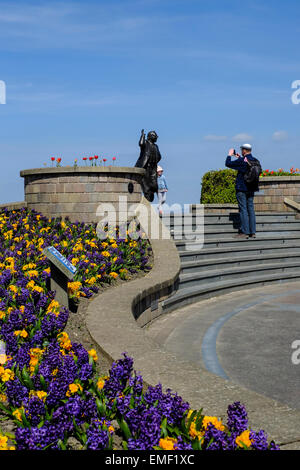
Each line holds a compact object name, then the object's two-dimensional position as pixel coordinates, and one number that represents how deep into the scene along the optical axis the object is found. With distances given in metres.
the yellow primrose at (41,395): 3.56
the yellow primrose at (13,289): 6.08
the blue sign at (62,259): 5.68
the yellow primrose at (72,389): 3.62
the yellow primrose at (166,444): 2.85
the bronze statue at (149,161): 13.34
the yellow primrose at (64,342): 4.62
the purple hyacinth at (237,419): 3.12
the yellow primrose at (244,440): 2.94
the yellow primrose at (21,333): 4.82
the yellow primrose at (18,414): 3.45
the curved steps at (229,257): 10.33
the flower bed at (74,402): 2.98
